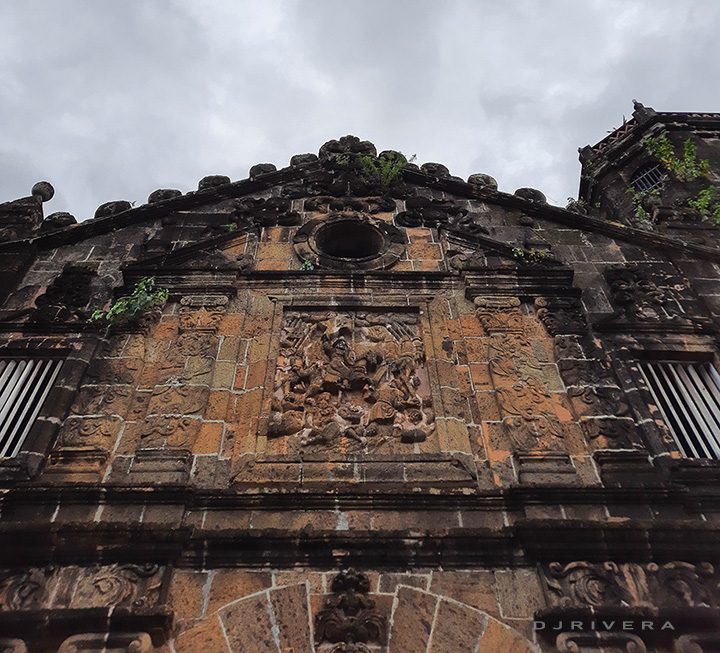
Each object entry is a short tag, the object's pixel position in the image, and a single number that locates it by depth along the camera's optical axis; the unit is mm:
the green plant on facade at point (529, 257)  8422
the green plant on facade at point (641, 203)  10258
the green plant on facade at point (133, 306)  7391
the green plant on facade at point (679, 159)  11625
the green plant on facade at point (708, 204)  9836
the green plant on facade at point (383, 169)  9859
